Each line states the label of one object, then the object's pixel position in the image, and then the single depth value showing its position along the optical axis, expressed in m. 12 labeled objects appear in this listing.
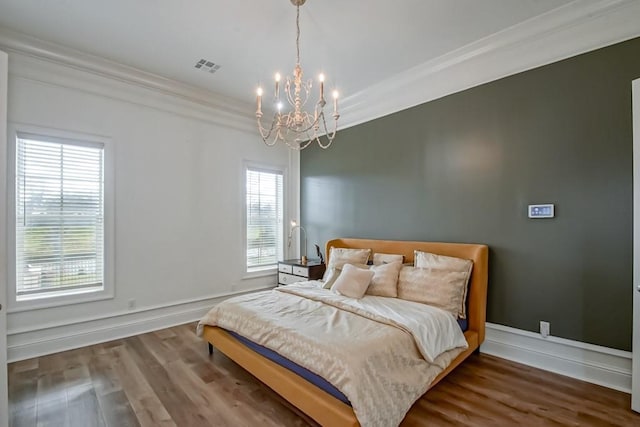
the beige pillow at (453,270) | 2.94
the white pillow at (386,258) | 3.57
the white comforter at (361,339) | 1.84
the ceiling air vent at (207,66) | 3.53
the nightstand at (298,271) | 4.52
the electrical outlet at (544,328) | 2.80
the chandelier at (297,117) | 2.50
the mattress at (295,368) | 1.92
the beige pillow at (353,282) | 3.17
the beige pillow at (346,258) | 3.83
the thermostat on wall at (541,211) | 2.80
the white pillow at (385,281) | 3.21
